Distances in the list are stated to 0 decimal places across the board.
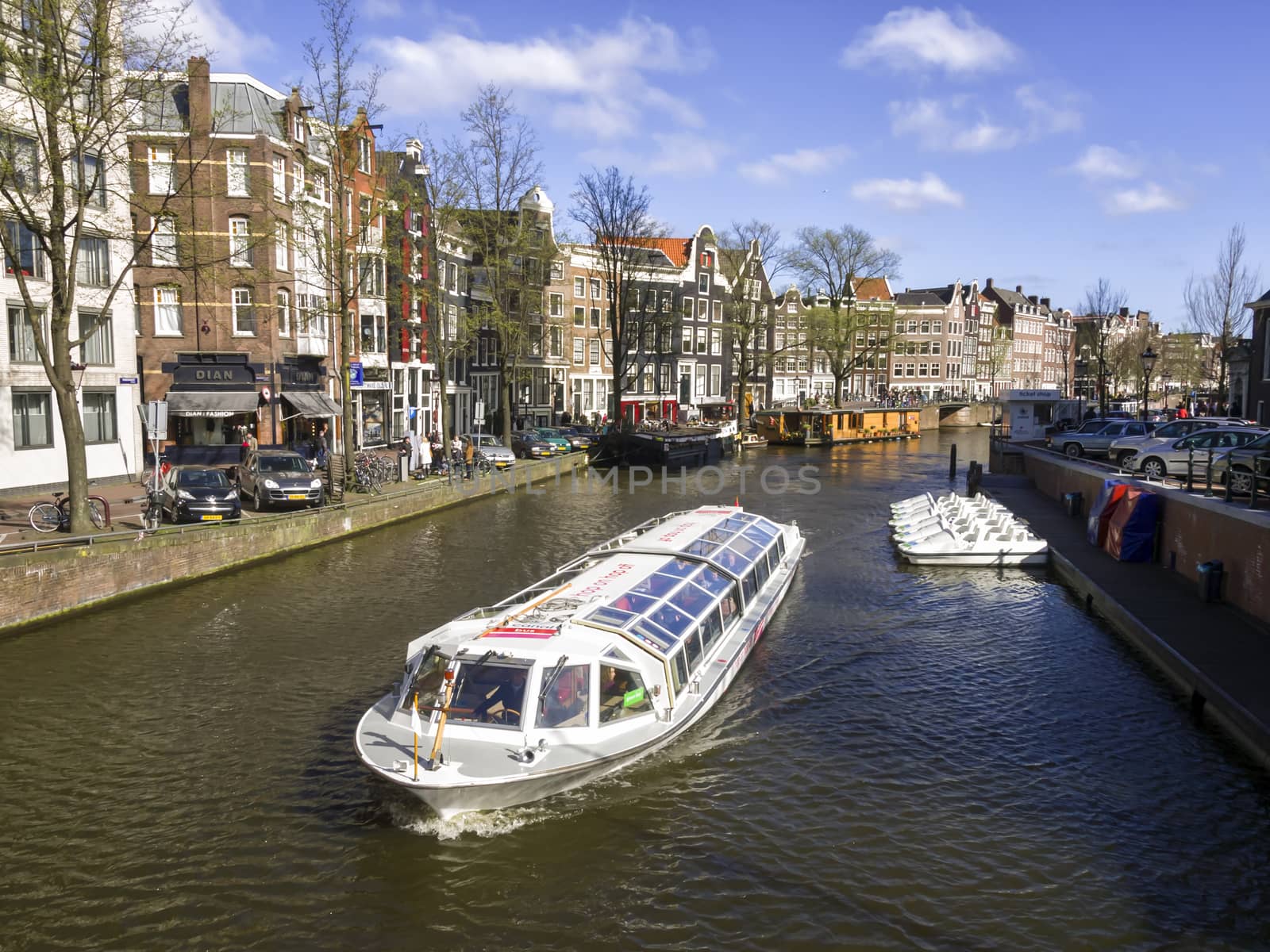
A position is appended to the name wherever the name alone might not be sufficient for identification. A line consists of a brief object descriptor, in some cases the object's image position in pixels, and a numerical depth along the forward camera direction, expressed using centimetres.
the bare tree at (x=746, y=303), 7469
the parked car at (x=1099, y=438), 4197
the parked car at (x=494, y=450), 4366
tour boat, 1048
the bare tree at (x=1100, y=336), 6931
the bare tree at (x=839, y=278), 8225
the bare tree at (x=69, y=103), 2006
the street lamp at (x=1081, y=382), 7050
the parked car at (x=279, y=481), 2817
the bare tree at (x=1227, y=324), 5469
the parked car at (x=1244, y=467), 1943
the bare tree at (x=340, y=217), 3142
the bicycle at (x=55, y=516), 2200
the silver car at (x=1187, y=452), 2931
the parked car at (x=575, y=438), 5404
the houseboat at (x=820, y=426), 7231
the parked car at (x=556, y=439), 5066
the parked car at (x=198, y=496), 2450
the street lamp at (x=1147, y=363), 4396
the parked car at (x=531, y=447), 4956
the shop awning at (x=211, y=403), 3781
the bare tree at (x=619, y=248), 5684
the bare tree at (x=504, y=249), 4434
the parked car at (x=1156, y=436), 3650
